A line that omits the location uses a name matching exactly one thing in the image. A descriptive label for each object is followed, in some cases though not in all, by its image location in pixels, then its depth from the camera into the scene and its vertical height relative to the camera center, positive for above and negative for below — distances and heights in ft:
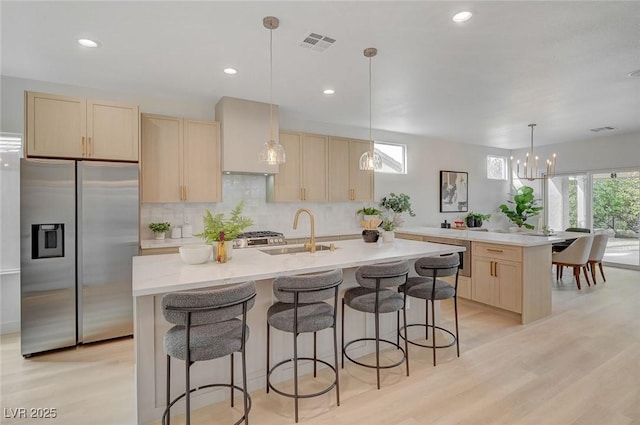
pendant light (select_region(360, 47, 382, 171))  9.88 +1.58
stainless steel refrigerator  9.62 -1.26
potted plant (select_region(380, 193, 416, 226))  19.36 +0.45
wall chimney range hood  13.38 +3.42
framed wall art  22.54 +1.48
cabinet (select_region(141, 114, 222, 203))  12.28 +2.09
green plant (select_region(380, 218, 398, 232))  11.37 -0.60
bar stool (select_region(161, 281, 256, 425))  5.22 -2.01
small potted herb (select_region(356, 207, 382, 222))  17.23 -0.10
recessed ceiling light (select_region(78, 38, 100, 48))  8.58 +4.65
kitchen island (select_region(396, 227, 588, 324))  11.82 -2.47
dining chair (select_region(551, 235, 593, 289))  15.52 -2.19
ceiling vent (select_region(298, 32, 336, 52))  8.42 +4.68
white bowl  7.32 -1.00
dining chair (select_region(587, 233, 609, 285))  16.62 -2.06
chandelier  16.53 +2.70
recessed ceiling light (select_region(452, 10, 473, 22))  7.39 +4.66
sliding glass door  20.43 +0.32
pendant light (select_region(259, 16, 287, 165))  8.47 +1.57
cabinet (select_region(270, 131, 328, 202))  15.11 +2.03
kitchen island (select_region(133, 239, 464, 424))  6.32 -1.99
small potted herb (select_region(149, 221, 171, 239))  12.79 -0.70
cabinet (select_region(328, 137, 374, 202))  16.61 +2.05
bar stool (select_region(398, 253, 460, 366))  8.63 -2.08
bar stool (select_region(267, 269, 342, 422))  6.36 -2.16
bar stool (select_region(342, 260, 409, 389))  7.55 -2.12
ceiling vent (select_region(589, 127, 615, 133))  18.90 +5.01
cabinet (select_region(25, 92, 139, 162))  10.00 +2.78
